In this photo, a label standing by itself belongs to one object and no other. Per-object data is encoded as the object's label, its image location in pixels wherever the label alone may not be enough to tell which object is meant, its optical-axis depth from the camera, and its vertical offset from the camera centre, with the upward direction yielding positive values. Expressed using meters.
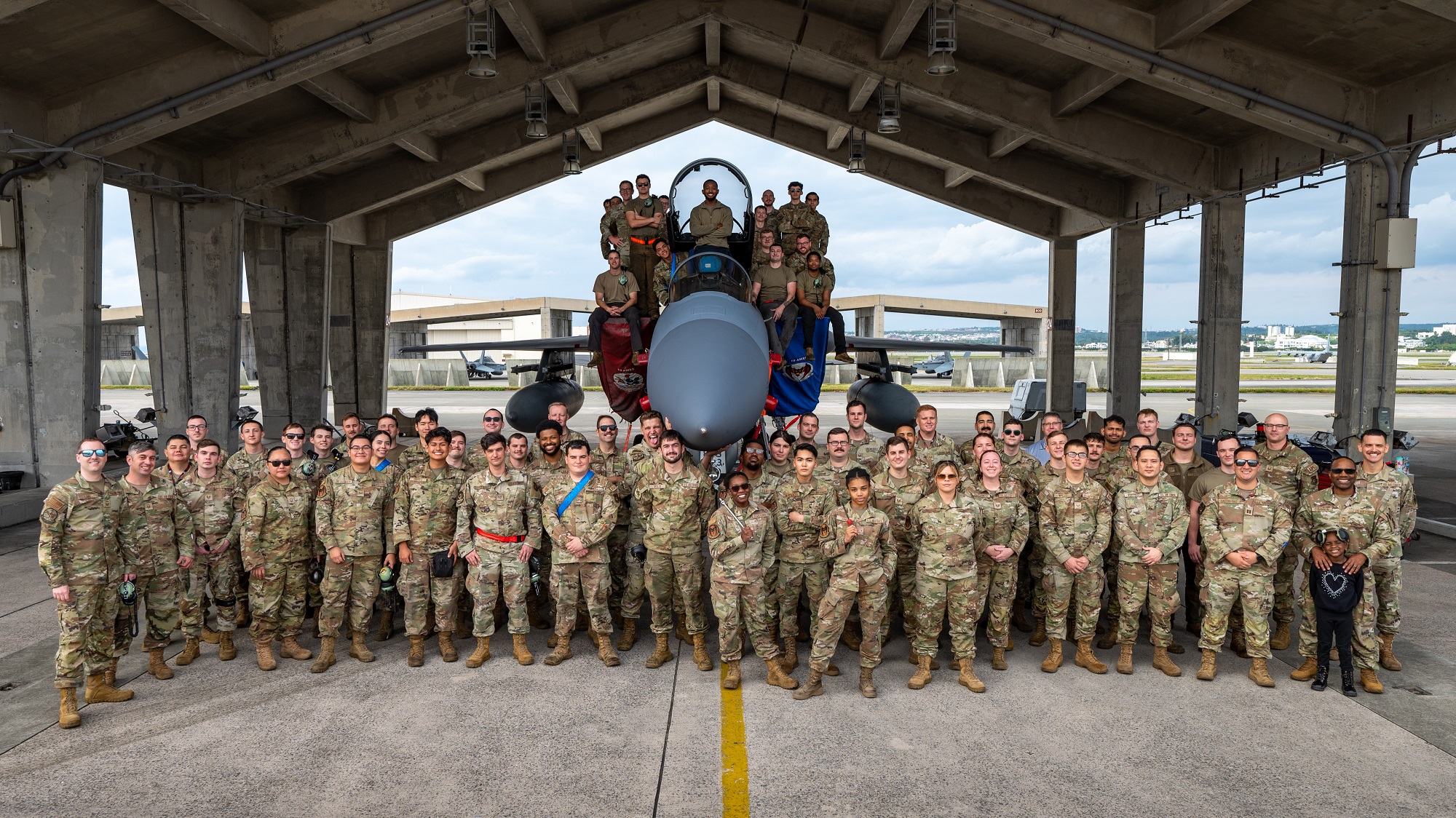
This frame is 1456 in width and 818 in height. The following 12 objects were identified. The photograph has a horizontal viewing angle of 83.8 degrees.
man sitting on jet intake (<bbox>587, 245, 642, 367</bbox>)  7.43 +0.77
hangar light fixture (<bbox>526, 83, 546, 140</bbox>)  12.91 +4.19
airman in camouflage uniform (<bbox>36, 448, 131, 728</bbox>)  4.48 -1.12
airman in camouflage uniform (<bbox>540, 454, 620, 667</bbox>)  5.29 -1.15
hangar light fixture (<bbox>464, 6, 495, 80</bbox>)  9.59 +3.91
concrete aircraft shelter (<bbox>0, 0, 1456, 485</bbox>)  9.88 +3.87
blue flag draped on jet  8.16 +0.00
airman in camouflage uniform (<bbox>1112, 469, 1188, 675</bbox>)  5.12 -1.09
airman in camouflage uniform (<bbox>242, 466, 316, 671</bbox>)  5.27 -1.20
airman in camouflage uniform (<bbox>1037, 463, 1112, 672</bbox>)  5.20 -1.07
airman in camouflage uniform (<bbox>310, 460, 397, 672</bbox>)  5.35 -1.14
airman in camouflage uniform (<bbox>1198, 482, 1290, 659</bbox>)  4.98 -1.04
